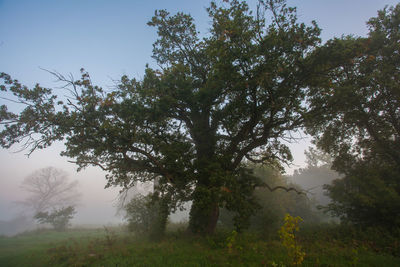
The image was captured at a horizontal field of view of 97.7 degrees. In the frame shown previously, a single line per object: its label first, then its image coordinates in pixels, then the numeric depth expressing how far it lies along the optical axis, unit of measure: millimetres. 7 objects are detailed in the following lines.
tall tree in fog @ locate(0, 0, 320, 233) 9172
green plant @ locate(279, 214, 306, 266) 5109
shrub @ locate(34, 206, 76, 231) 32781
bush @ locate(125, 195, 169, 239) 14885
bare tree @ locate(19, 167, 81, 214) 59969
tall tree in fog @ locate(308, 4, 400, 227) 10547
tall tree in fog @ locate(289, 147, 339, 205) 63078
